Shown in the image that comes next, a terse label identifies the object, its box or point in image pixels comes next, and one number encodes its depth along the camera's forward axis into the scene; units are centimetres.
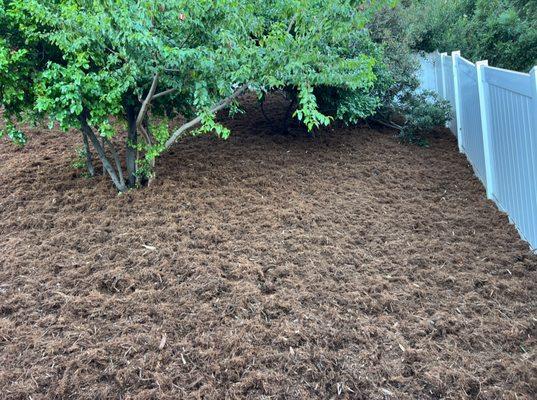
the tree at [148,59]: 438
